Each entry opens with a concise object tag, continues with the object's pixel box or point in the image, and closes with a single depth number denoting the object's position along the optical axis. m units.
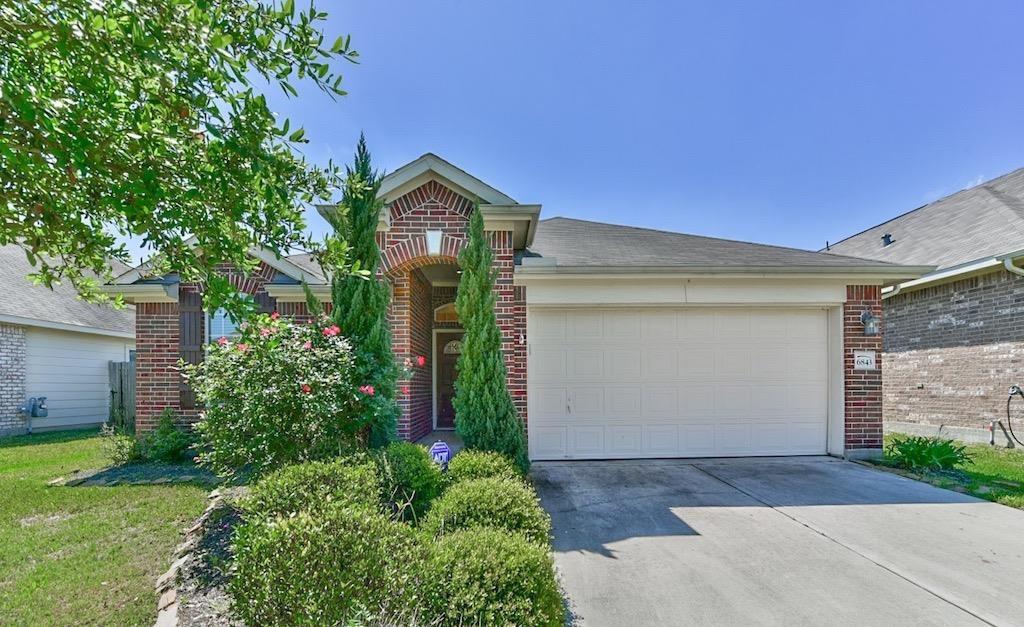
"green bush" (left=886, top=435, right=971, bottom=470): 6.88
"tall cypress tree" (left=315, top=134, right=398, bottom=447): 5.57
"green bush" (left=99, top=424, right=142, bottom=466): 7.56
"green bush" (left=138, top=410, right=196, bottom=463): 7.58
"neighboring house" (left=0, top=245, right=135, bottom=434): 11.70
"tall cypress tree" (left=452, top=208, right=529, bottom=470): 5.88
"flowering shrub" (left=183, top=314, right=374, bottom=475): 4.83
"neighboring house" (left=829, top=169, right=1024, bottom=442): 8.82
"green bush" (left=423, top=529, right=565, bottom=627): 2.24
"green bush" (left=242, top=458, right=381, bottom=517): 3.12
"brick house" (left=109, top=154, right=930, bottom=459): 7.32
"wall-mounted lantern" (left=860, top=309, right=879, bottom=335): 7.61
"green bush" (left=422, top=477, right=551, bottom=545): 3.12
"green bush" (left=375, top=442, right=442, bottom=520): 4.09
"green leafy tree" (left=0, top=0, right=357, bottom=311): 2.53
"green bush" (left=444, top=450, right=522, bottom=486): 4.25
